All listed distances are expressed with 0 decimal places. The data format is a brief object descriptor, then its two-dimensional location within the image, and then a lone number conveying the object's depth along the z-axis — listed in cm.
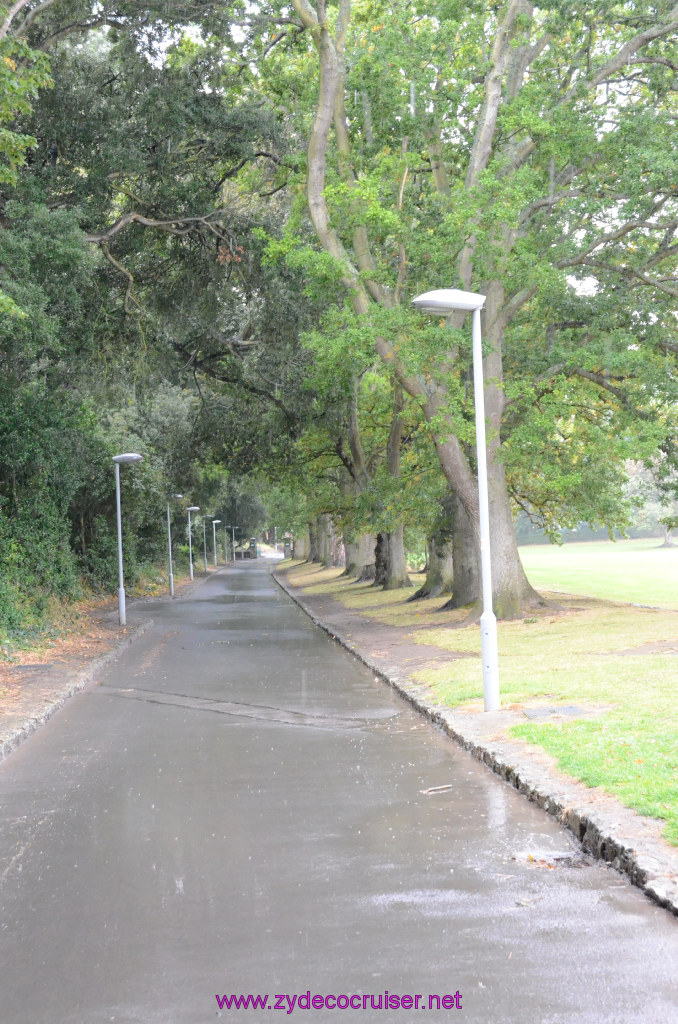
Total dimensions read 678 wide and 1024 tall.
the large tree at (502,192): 1948
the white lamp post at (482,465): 1120
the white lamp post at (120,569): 2556
